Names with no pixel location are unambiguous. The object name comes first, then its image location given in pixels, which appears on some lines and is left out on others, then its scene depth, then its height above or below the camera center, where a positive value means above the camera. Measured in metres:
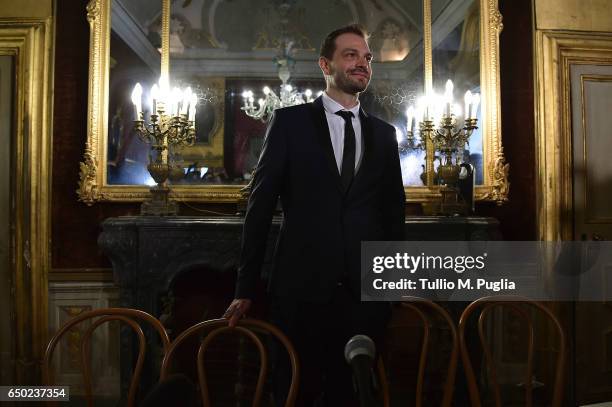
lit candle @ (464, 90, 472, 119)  2.56 +0.64
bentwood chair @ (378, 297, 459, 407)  1.30 -0.45
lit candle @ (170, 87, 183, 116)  2.52 +0.68
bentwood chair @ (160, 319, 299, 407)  1.17 -0.36
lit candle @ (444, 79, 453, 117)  2.55 +0.66
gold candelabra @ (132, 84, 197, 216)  2.39 +0.46
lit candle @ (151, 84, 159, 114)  2.45 +0.65
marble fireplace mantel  2.27 -0.15
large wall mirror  2.67 +0.89
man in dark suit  1.31 -0.01
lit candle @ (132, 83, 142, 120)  2.44 +0.65
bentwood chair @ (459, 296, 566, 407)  1.25 -0.39
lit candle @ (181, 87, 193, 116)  2.52 +0.64
